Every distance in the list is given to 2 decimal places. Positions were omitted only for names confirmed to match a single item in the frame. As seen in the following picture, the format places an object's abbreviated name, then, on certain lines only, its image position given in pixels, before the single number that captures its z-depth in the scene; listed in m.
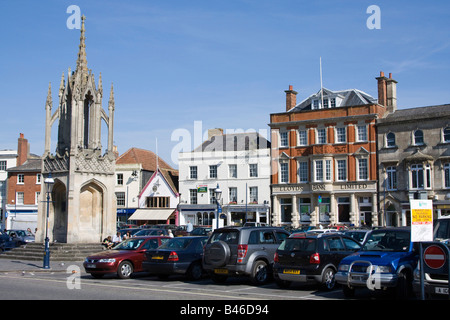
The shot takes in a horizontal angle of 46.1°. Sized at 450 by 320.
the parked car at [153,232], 30.63
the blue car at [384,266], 12.70
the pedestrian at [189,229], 35.62
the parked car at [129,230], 34.96
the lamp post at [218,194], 27.23
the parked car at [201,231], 36.04
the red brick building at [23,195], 61.33
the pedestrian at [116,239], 27.37
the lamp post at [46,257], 22.45
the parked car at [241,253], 16.23
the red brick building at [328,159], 48.06
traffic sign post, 11.03
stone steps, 26.30
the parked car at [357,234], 20.99
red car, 18.81
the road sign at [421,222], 10.95
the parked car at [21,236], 37.80
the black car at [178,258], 17.91
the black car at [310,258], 14.69
